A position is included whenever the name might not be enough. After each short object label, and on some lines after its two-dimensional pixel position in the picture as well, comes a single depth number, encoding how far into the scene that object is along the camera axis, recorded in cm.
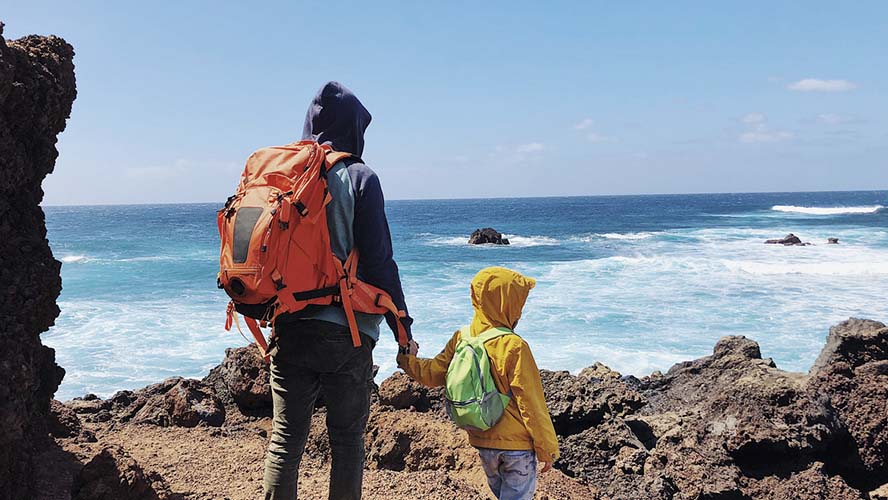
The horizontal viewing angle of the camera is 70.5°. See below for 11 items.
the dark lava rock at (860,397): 421
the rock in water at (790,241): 2982
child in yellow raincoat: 269
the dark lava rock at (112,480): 287
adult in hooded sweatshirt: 249
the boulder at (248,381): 535
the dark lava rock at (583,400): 489
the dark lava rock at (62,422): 402
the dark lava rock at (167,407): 508
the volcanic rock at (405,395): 499
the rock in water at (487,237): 3731
